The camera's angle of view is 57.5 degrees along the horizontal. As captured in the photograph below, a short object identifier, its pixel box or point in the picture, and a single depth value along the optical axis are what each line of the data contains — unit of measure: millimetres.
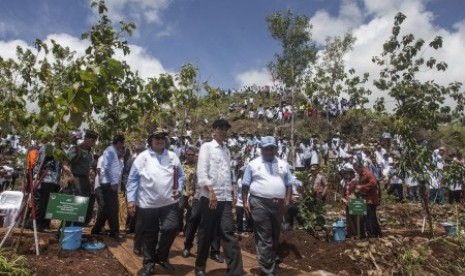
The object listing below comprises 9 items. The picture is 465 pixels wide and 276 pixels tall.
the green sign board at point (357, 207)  7527
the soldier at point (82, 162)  6680
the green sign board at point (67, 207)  5594
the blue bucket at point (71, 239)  6070
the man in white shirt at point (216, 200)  4884
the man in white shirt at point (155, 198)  5152
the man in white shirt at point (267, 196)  5234
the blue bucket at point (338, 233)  7613
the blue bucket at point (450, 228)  7906
